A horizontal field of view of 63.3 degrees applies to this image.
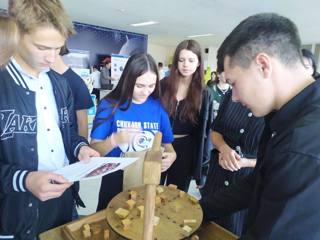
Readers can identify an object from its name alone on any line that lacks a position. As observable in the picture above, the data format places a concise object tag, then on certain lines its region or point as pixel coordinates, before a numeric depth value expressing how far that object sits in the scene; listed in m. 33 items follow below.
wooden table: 0.71
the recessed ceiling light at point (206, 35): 8.65
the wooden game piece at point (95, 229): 0.71
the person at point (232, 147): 1.16
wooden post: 0.42
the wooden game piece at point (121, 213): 0.71
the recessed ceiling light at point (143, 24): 7.25
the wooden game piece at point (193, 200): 0.81
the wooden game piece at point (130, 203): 0.77
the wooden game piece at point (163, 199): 0.82
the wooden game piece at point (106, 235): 0.70
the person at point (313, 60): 1.23
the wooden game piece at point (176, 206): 0.77
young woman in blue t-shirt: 1.25
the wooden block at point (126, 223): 0.67
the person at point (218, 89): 2.97
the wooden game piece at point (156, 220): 0.71
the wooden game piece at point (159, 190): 0.87
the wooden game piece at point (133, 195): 0.82
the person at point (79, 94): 1.37
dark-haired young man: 0.42
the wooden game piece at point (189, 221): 0.71
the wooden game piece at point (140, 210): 0.73
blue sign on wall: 8.16
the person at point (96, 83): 7.39
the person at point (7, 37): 0.73
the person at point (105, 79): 7.58
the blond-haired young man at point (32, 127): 0.78
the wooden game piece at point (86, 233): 0.70
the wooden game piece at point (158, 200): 0.81
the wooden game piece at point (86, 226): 0.72
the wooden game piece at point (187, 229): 0.68
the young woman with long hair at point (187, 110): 1.64
